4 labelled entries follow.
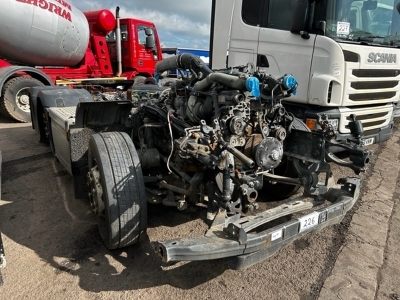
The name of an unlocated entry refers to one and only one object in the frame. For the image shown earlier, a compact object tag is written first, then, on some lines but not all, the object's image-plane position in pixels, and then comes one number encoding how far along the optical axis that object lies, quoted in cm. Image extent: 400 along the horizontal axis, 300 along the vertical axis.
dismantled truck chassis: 221
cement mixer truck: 765
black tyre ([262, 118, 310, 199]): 339
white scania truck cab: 420
